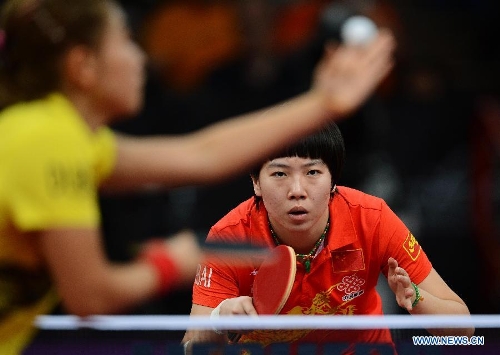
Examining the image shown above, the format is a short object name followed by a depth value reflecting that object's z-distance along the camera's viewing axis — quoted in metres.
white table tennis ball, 6.01
